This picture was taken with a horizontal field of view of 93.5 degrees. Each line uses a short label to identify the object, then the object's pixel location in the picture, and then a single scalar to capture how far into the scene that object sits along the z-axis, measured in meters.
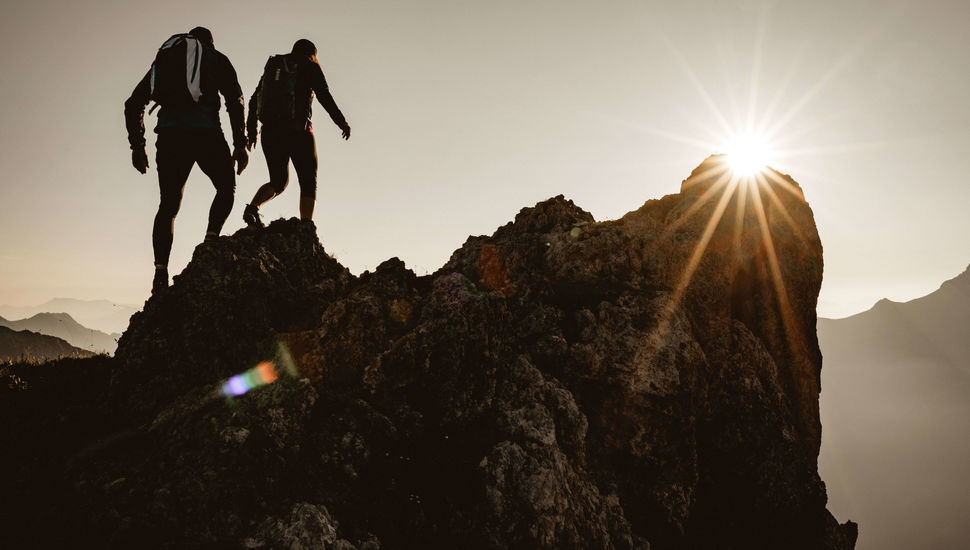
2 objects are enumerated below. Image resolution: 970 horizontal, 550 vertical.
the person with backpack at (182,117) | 6.75
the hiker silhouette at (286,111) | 8.18
